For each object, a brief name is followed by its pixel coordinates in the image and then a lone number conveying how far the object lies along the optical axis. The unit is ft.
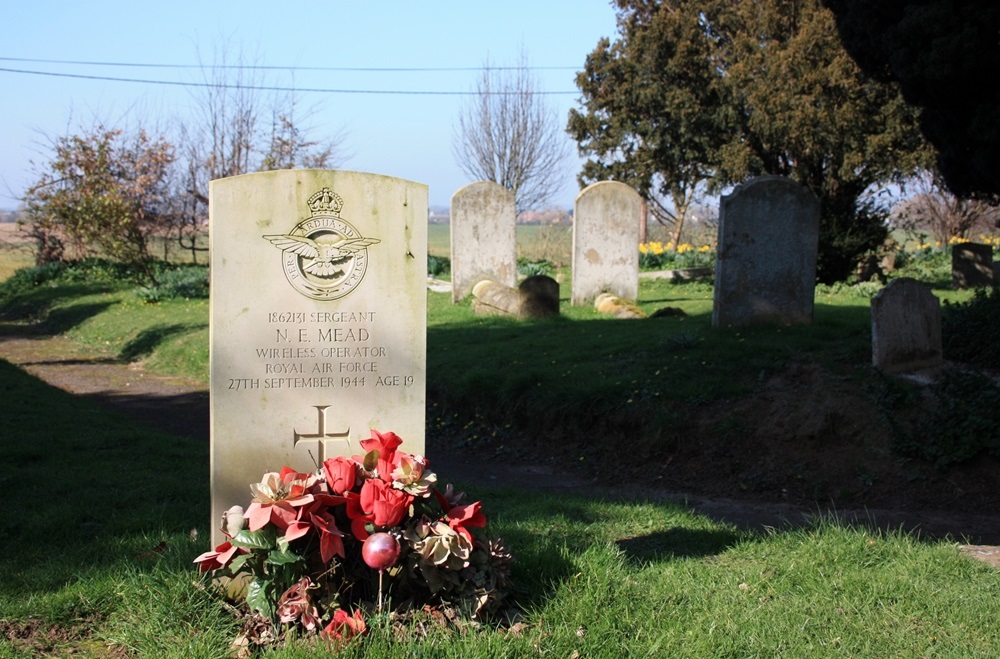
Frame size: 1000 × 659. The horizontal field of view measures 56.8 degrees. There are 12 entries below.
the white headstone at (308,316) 13.74
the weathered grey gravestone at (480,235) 56.85
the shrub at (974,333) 29.22
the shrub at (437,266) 89.32
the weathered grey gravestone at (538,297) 48.32
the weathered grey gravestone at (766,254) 34.91
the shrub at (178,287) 67.41
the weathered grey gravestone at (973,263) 60.95
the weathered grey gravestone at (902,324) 28.27
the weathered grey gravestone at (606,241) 52.49
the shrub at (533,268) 81.54
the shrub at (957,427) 24.98
